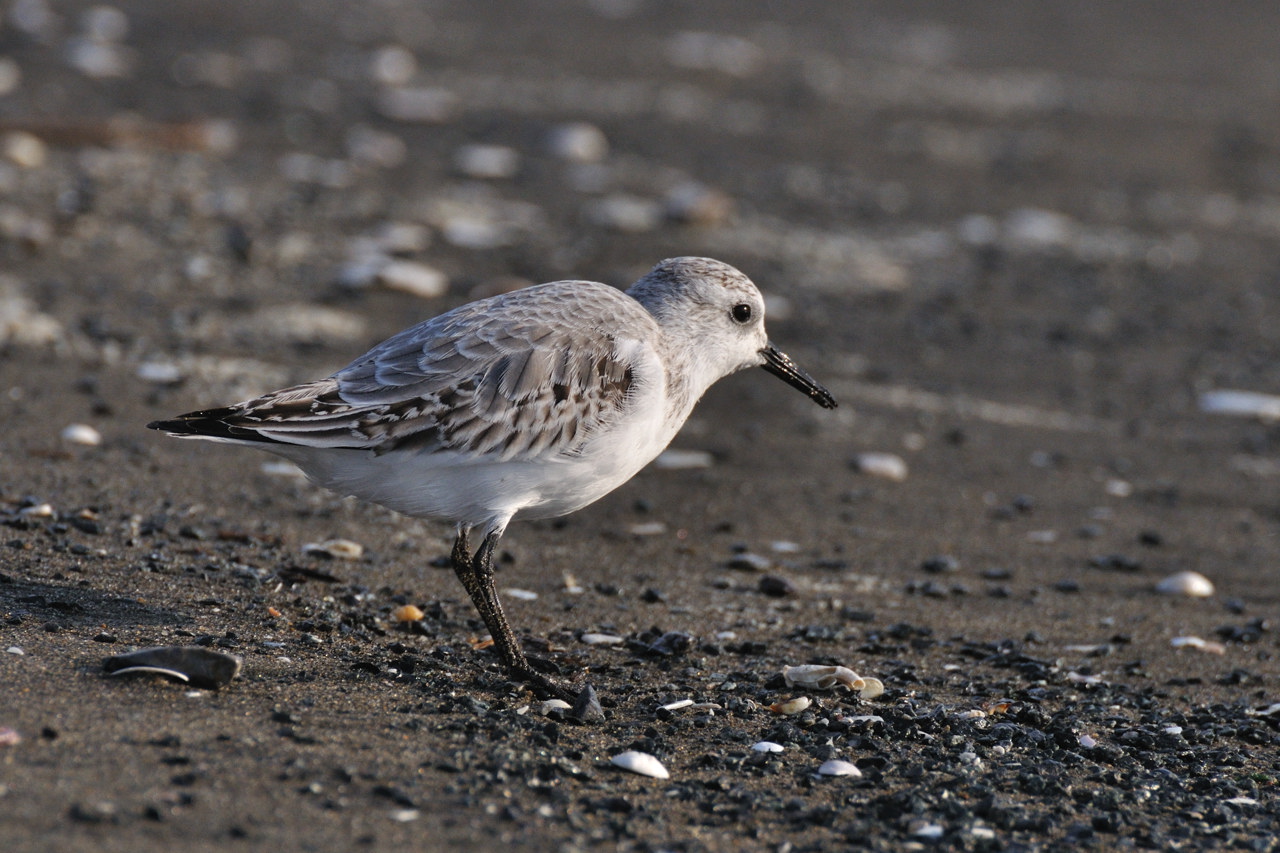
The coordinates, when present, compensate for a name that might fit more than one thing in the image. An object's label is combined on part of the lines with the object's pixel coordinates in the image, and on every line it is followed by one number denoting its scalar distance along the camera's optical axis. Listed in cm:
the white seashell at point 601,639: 1048
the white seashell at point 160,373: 1430
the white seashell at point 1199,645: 1115
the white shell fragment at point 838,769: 829
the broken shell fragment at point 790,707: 925
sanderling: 924
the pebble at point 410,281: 1719
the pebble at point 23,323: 1463
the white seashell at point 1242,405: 1662
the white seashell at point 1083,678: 1026
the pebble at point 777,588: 1177
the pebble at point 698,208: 2027
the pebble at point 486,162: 2234
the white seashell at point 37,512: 1073
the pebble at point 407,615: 1024
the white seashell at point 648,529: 1293
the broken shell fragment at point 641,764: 809
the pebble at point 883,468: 1448
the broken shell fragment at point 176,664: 820
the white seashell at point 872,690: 961
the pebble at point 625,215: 2022
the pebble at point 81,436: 1259
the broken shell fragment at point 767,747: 859
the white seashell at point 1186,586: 1228
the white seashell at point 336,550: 1129
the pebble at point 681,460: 1427
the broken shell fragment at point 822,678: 959
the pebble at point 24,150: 1917
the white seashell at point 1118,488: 1452
